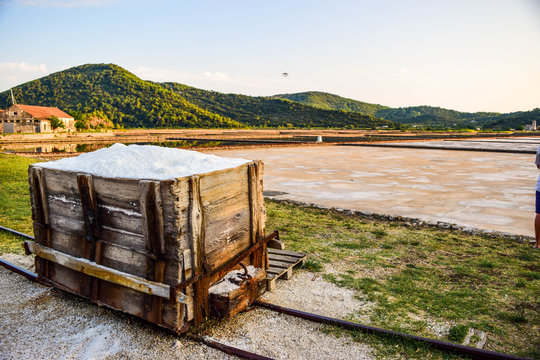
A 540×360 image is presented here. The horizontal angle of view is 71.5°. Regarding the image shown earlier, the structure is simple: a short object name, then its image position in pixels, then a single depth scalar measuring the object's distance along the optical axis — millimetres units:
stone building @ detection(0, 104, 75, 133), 59912
